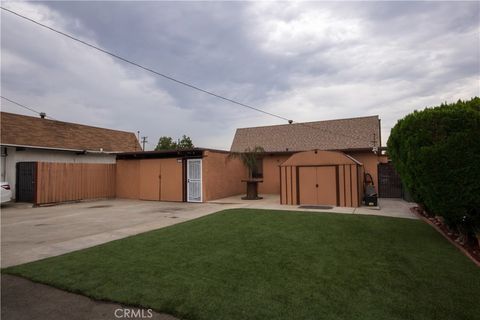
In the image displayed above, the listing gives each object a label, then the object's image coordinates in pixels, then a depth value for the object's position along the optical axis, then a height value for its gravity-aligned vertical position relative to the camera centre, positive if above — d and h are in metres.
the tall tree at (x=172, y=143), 40.50 +4.41
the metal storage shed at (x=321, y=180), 11.27 -0.45
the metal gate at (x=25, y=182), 13.20 -0.48
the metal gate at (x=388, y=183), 14.91 -0.79
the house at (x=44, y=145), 13.70 +1.73
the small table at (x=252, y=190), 14.49 -1.09
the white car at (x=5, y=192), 11.73 -0.87
